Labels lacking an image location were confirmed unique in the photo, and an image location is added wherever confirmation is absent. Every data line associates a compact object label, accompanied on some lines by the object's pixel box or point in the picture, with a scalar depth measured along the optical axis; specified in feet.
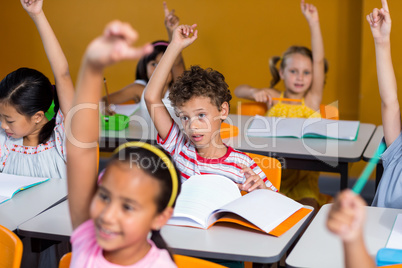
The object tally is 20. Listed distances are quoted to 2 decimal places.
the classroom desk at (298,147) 8.64
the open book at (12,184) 6.64
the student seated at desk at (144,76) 12.53
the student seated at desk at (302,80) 11.85
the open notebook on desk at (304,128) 9.69
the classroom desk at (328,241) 4.89
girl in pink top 3.72
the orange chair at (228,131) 9.87
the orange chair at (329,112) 11.08
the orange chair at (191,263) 4.59
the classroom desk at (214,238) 5.12
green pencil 7.55
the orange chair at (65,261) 4.74
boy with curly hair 7.16
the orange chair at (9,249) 4.67
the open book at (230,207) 5.57
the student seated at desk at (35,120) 7.34
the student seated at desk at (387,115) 6.77
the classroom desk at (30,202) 6.01
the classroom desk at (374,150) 8.78
